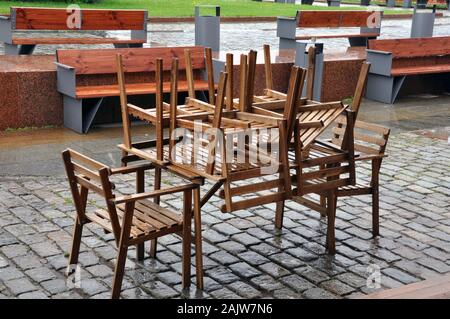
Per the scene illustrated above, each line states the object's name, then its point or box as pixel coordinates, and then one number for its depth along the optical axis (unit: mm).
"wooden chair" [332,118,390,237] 5996
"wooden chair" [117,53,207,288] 4805
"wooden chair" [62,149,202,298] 4555
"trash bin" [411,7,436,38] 16250
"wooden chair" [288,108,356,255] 5051
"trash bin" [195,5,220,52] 12328
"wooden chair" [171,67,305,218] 4629
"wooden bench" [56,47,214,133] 9055
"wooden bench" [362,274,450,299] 3969
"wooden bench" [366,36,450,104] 11773
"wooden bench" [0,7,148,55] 10977
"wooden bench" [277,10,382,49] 13430
